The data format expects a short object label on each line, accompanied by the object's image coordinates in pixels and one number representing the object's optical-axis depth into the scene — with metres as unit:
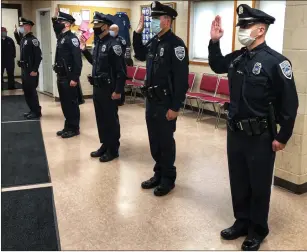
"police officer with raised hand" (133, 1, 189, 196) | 3.06
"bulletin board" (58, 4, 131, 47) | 7.80
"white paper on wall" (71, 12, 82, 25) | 7.88
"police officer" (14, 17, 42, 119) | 5.90
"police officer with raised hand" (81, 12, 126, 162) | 3.93
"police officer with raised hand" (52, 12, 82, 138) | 4.92
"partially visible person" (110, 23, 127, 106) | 4.01
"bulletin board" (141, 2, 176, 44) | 7.73
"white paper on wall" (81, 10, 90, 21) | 7.99
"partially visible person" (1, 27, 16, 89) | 9.45
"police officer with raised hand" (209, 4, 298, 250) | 2.18
